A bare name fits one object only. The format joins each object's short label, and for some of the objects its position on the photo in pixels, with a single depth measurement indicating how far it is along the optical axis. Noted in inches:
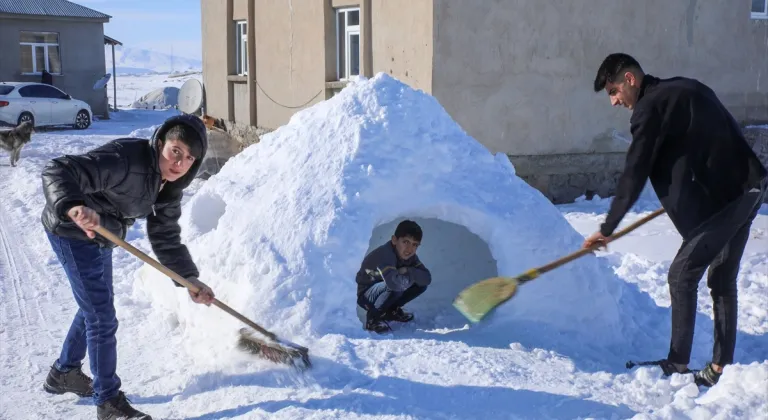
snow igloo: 166.6
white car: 777.6
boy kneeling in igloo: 190.4
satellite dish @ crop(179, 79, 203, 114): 613.9
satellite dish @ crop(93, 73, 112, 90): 953.5
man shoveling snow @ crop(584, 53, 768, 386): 141.6
